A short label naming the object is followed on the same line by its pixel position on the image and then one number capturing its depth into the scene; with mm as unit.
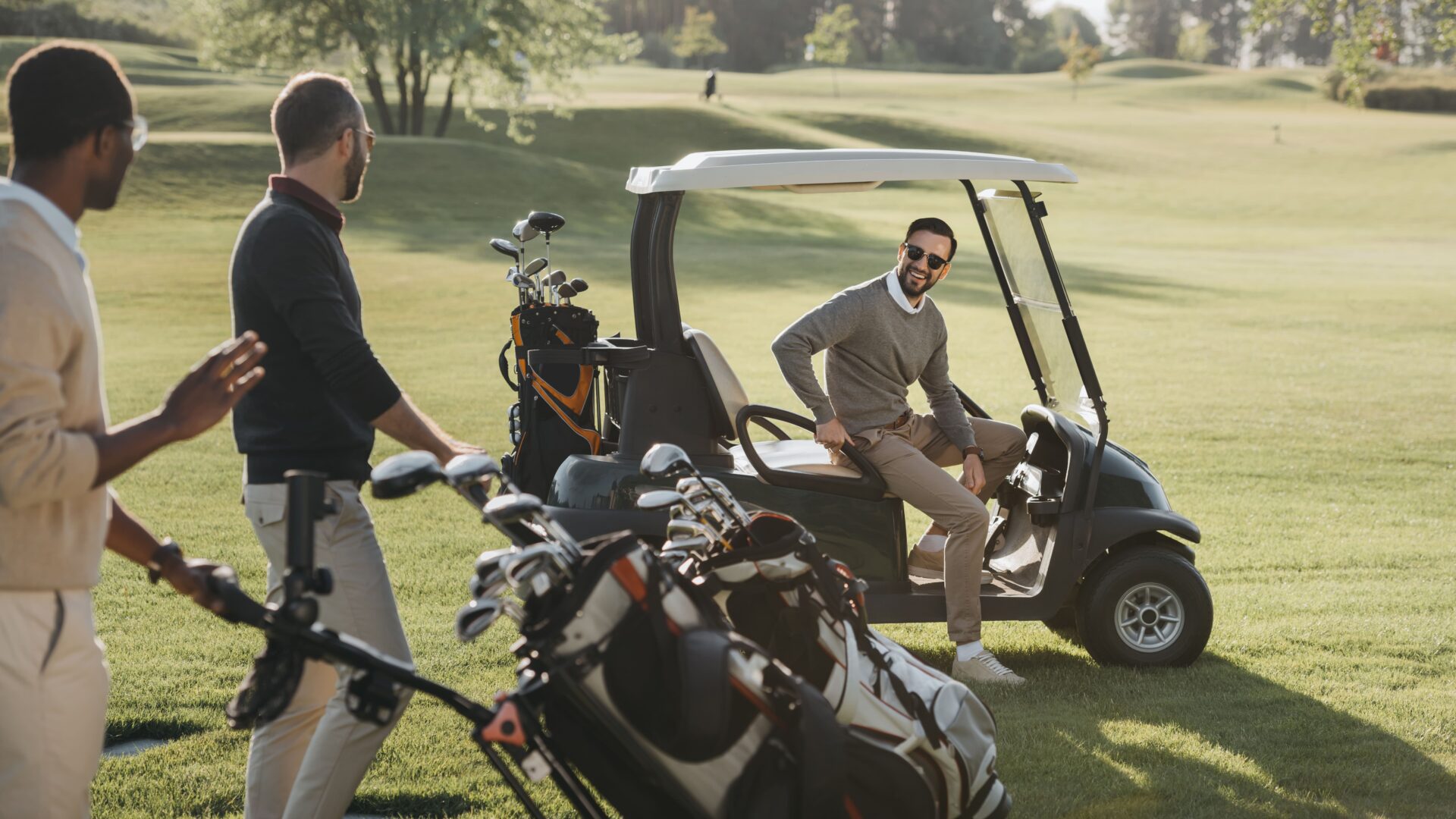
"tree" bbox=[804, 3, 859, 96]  82938
